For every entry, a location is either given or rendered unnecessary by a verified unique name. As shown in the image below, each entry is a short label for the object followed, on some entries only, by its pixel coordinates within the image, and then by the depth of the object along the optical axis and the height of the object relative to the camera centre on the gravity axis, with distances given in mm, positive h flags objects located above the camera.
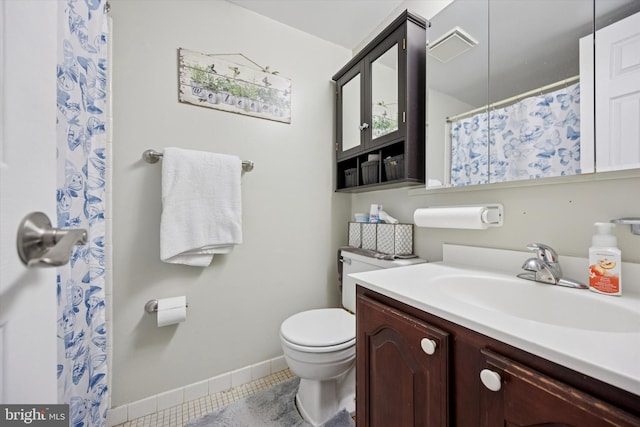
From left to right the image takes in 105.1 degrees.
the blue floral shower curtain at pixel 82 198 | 650 +50
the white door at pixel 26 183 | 309 +45
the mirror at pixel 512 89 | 776 +472
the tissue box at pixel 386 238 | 1330 -142
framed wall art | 1346 +757
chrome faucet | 780 -176
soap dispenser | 675 -142
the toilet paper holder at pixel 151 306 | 1222 -461
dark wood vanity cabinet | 408 -361
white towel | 1227 +42
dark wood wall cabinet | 1234 +594
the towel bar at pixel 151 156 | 1230 +296
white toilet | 1094 -645
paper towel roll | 963 -17
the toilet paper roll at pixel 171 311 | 1197 -481
